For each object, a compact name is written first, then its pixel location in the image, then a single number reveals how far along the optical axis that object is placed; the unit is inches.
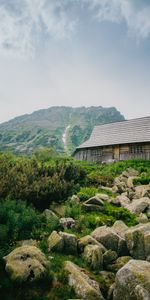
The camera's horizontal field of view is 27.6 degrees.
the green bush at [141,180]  739.5
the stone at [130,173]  846.6
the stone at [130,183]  682.0
